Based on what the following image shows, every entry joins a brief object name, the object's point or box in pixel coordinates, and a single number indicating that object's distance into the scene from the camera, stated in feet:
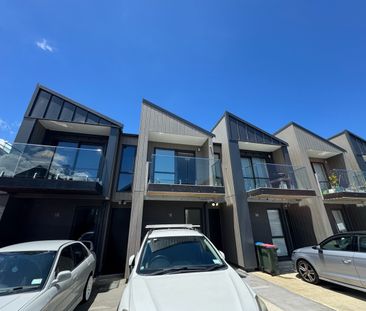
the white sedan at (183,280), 6.21
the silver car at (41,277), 8.70
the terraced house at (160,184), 23.35
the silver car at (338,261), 15.14
